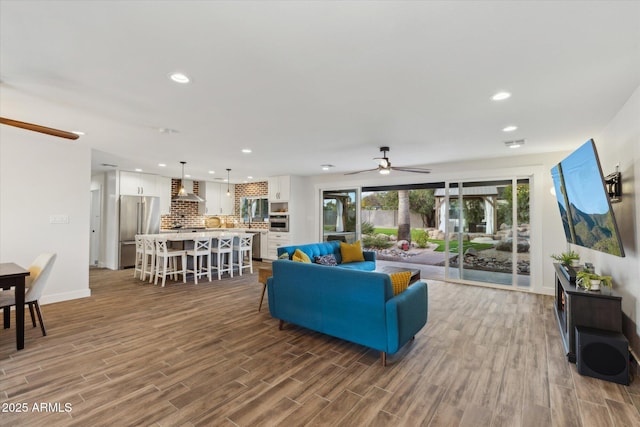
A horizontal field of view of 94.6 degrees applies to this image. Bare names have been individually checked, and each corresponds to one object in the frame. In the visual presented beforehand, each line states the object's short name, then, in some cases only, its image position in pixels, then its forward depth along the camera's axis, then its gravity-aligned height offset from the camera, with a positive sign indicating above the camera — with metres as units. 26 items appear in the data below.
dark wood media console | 2.58 -0.83
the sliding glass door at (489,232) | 5.32 -0.22
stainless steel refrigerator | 7.11 -0.02
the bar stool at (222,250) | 6.15 -0.62
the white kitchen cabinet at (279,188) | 8.02 +0.90
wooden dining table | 2.81 -0.67
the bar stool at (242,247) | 6.57 -0.61
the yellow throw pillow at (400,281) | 2.81 -0.59
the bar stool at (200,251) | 5.76 -0.62
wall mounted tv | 2.43 +0.17
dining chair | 2.96 -0.72
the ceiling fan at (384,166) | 4.42 +0.81
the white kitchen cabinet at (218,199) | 9.16 +0.67
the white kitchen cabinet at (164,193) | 7.95 +0.74
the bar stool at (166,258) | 5.50 -0.75
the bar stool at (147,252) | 5.71 -0.63
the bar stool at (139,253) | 6.00 -0.67
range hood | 6.65 +0.65
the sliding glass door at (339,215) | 7.61 +0.13
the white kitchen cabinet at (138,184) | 7.19 +0.91
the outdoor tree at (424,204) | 10.94 +0.59
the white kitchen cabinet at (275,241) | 8.12 -0.60
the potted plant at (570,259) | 3.64 -0.49
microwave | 8.12 -0.08
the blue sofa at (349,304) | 2.60 -0.82
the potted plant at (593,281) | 2.74 -0.57
